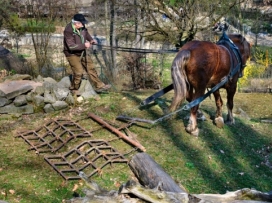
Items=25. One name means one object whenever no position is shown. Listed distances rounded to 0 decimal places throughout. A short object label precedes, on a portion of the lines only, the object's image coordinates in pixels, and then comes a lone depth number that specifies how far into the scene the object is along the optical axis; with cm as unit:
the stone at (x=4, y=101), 769
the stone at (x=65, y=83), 841
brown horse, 655
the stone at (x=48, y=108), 781
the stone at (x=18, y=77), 880
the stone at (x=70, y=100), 808
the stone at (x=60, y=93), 799
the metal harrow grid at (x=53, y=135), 645
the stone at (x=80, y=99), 825
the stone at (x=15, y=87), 777
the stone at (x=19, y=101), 779
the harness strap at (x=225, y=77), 670
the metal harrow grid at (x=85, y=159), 575
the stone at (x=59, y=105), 781
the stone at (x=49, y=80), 888
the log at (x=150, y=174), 408
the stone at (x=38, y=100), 787
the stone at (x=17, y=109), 770
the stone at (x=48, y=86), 808
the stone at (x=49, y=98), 790
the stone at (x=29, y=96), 791
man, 776
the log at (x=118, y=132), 655
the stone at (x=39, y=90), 797
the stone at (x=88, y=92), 841
